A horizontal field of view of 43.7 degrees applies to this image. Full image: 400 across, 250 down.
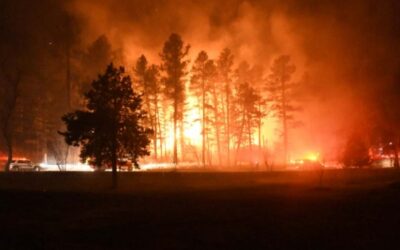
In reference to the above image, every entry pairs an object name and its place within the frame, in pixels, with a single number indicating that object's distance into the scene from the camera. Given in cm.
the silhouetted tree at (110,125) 4088
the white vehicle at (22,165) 6706
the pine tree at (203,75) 7290
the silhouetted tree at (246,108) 7075
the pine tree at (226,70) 7619
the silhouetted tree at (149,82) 7594
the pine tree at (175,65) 7112
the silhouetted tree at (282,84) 7738
